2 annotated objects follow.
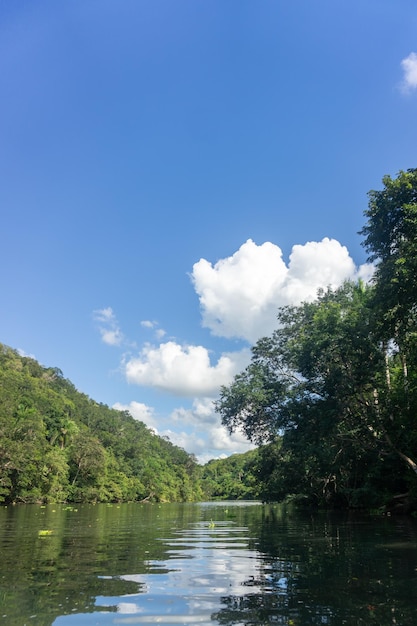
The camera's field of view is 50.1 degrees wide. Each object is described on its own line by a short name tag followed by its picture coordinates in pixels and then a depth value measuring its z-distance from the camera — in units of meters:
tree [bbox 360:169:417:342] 18.45
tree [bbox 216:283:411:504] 27.25
